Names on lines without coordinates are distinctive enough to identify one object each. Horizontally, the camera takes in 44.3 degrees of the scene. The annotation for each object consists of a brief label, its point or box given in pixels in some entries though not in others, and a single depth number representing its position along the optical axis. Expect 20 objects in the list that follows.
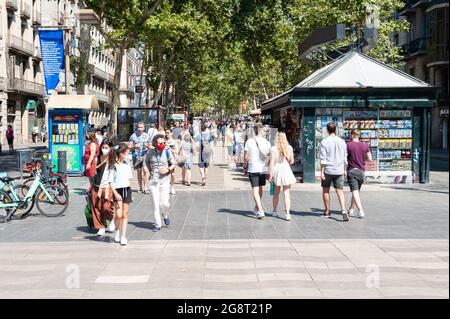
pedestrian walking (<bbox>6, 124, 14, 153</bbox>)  33.47
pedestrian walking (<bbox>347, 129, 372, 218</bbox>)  10.16
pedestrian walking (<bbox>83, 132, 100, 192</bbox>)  11.25
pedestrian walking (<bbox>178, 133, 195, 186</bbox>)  15.50
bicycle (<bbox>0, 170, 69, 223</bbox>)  10.31
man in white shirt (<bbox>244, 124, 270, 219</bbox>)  10.18
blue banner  18.64
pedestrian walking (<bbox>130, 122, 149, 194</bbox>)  14.06
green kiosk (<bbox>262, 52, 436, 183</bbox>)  15.82
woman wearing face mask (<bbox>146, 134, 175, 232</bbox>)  9.16
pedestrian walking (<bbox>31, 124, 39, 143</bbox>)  48.56
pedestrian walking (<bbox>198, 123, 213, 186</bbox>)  15.80
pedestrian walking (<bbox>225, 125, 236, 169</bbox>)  22.63
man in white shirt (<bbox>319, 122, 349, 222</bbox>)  9.98
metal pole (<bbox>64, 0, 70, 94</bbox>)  18.98
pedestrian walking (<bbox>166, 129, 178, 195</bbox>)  14.14
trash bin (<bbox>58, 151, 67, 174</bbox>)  17.06
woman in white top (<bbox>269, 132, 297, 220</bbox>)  10.07
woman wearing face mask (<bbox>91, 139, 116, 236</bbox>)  8.37
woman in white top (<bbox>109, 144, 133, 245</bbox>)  8.08
